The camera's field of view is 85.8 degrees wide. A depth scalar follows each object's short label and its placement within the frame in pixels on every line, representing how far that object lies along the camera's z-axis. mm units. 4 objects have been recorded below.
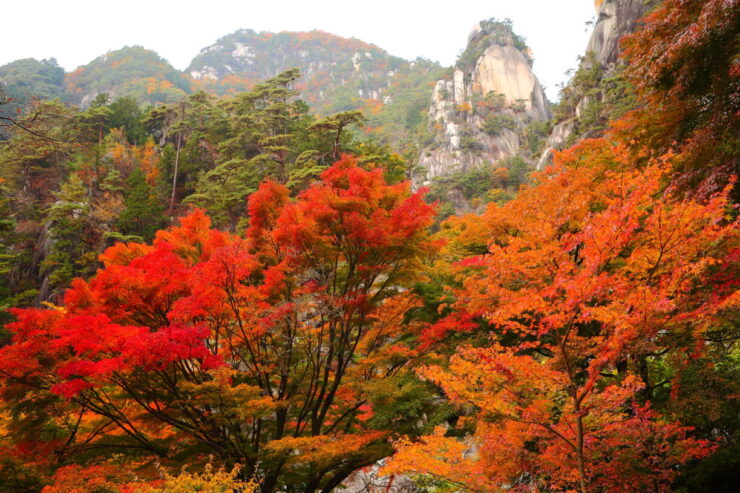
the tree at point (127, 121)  35875
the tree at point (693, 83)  5906
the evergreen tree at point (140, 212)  25625
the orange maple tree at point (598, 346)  5953
